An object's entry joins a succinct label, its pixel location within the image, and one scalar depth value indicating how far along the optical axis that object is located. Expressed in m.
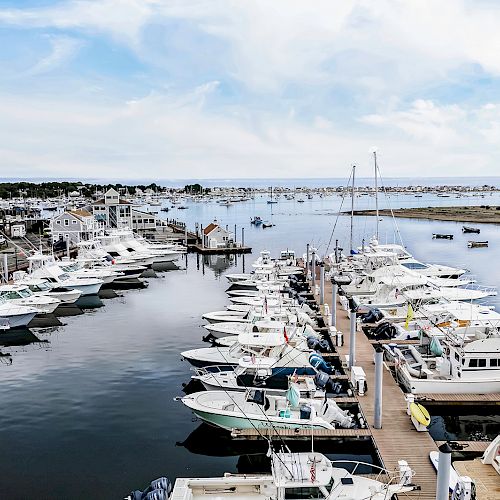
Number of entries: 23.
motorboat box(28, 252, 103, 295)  42.19
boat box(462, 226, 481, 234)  90.25
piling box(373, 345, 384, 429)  17.62
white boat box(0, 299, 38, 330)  33.59
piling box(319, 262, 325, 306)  37.34
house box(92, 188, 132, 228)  73.19
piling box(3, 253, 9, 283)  42.59
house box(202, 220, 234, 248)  68.19
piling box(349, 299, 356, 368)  23.06
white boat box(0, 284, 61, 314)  36.22
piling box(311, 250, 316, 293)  44.24
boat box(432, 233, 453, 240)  85.06
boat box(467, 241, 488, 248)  73.50
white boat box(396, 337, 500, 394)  20.91
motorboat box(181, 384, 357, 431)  17.83
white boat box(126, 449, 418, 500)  12.45
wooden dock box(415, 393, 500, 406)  20.42
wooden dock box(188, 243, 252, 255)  67.12
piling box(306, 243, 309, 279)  49.56
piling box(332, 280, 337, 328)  30.01
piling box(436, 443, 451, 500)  10.41
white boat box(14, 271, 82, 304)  39.52
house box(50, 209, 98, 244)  62.66
